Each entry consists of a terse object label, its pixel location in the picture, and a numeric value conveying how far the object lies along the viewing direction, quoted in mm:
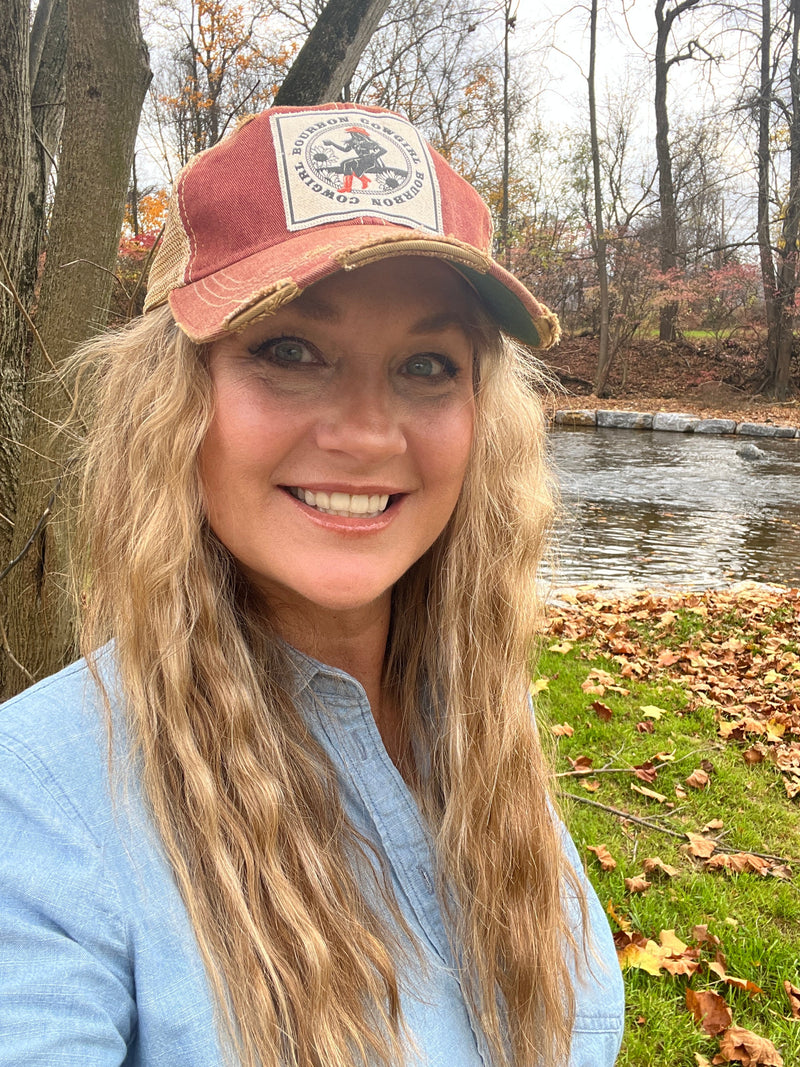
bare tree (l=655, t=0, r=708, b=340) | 20969
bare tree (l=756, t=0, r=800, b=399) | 18594
